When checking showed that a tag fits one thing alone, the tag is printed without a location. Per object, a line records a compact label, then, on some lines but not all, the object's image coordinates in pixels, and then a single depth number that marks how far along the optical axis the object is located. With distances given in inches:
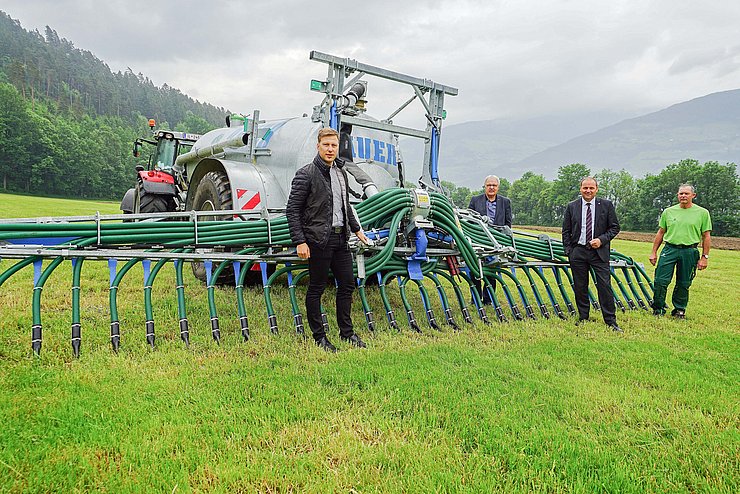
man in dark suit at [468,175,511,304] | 228.1
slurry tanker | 138.0
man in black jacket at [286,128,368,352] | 138.5
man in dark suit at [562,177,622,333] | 194.5
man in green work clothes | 210.2
